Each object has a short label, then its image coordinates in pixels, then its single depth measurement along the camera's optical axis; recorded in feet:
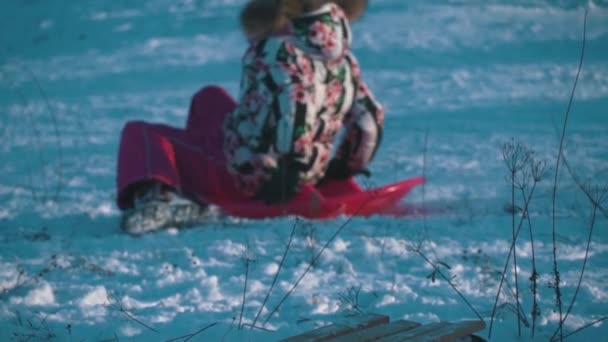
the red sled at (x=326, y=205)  24.18
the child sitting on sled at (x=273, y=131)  22.76
